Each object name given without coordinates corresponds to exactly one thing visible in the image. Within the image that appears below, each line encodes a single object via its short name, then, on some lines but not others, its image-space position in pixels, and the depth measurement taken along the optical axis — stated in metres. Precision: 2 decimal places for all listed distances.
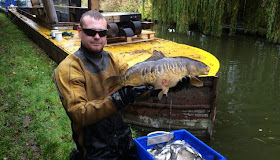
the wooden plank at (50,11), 9.25
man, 1.90
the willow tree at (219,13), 10.84
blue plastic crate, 2.66
